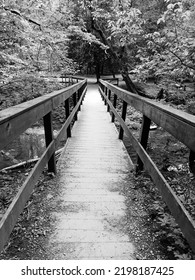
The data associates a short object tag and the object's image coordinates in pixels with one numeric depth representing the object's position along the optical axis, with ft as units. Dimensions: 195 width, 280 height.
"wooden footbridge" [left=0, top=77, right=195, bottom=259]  4.92
